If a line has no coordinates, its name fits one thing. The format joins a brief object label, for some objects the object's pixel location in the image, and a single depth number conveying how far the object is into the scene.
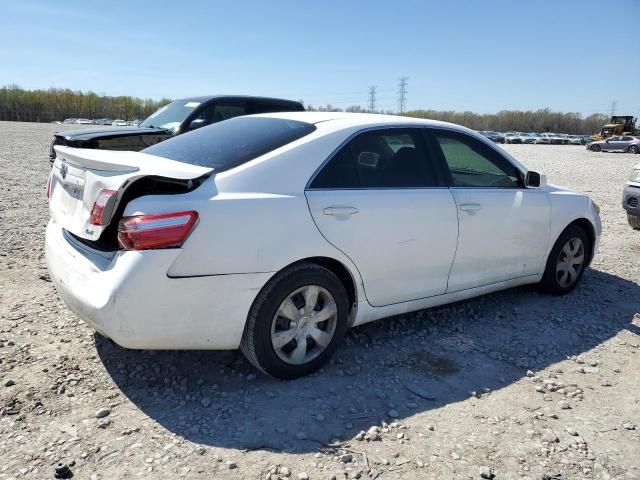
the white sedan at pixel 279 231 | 2.64
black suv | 7.33
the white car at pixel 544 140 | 65.06
